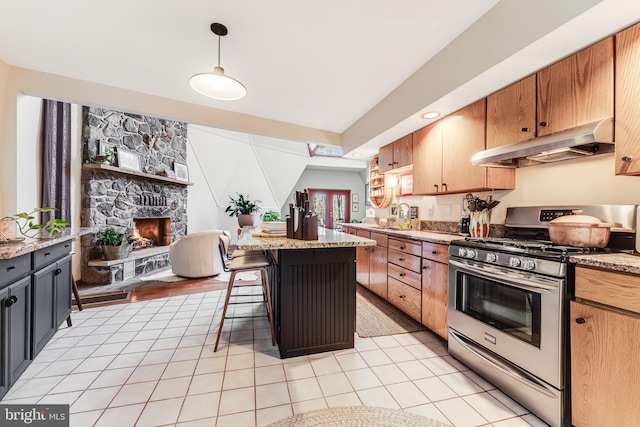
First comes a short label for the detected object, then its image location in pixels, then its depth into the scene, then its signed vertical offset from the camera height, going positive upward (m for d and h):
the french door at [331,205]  9.16 +0.30
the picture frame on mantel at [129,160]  4.12 +0.84
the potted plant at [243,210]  7.00 +0.07
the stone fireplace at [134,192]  3.74 +0.34
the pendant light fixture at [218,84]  1.97 +1.00
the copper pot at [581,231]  1.46 -0.09
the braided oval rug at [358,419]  1.35 -1.08
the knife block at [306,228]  2.03 -0.11
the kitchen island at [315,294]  1.95 -0.62
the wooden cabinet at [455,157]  2.29 +0.59
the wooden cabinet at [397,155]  3.30 +0.82
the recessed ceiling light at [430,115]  2.60 +1.01
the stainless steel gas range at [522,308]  1.35 -0.57
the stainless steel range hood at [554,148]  1.46 +0.45
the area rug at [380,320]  2.44 -1.08
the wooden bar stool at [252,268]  2.08 -0.44
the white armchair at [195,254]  4.03 -0.66
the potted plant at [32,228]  1.69 -0.13
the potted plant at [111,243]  3.79 -0.47
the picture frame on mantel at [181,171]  5.57 +0.89
